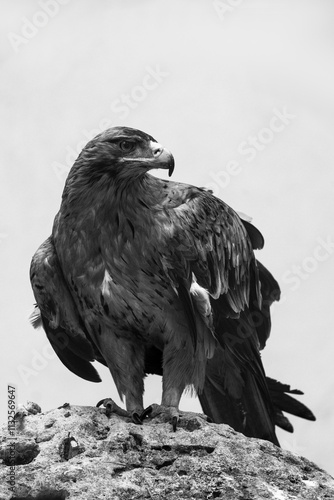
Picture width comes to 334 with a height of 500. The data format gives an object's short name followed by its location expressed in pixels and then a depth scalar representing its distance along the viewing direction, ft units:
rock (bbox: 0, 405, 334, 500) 52.85
